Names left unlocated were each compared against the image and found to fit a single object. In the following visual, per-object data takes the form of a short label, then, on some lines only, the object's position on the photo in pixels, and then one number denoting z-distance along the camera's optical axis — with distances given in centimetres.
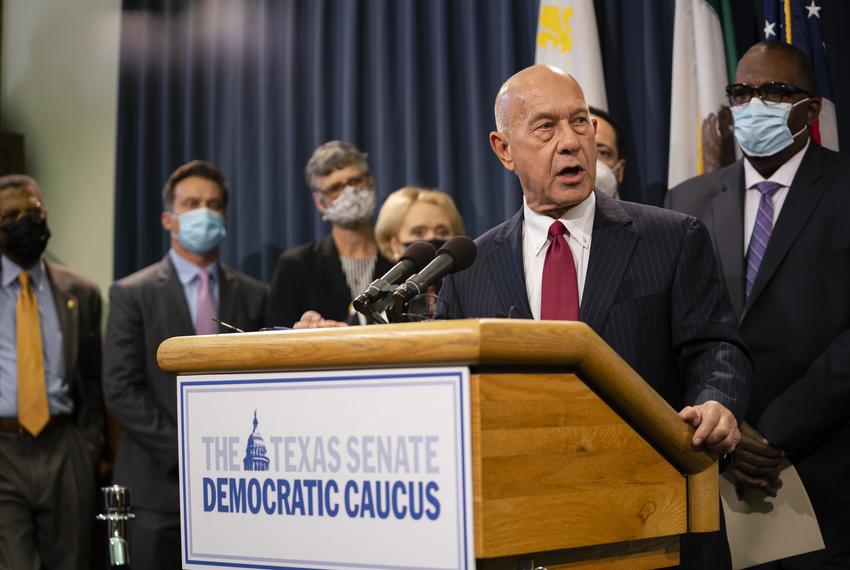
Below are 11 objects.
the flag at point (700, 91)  433
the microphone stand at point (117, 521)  249
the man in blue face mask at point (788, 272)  315
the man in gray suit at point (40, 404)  453
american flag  409
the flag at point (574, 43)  453
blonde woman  429
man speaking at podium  230
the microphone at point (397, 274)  188
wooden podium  163
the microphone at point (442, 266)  189
